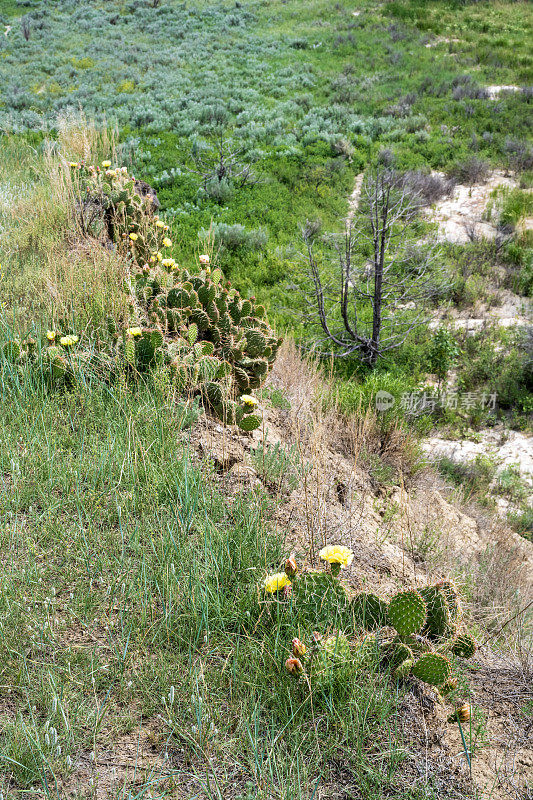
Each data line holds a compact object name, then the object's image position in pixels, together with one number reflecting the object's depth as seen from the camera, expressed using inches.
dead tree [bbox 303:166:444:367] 264.1
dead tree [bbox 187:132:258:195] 405.1
